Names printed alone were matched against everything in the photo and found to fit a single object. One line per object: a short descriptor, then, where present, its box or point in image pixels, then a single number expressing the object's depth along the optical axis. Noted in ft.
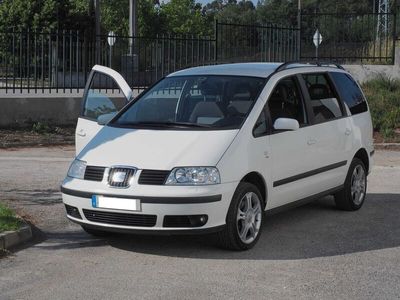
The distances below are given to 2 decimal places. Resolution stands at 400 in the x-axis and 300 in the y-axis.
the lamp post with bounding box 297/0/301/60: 62.08
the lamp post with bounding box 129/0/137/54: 89.07
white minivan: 19.06
